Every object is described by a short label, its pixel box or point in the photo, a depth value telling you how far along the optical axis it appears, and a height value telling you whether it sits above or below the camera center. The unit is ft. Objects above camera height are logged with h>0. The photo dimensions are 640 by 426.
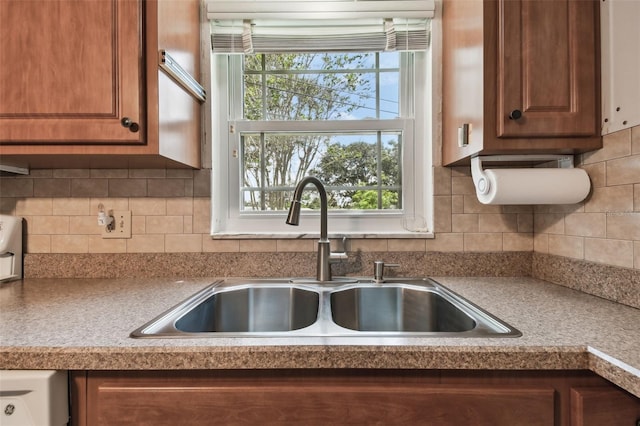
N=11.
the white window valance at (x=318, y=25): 4.29 +2.51
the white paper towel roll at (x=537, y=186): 3.33 +0.25
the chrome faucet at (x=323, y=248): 3.93 -0.45
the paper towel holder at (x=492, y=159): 3.55 +0.54
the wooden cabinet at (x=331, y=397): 2.12 -1.21
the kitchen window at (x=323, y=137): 4.70 +1.08
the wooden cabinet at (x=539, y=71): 3.15 +1.33
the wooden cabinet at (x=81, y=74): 3.17 +1.33
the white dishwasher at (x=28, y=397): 2.06 -1.17
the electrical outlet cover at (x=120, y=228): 4.33 -0.22
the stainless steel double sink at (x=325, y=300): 3.64 -1.09
